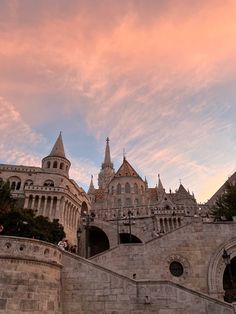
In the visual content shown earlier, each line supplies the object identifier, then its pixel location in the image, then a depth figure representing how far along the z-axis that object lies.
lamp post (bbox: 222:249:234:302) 19.05
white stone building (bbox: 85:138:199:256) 34.97
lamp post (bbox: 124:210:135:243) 35.44
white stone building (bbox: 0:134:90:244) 35.81
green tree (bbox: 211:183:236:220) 26.66
